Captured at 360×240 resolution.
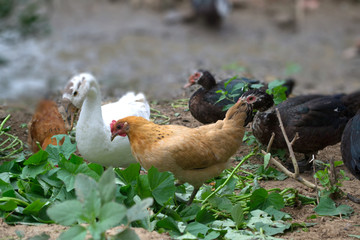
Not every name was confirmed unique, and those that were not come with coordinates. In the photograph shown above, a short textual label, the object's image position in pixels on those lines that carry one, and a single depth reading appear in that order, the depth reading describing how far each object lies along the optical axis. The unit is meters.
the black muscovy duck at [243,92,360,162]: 8.86
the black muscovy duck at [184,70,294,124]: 9.87
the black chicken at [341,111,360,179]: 7.04
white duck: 7.48
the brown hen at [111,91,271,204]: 6.57
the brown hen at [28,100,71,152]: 8.59
